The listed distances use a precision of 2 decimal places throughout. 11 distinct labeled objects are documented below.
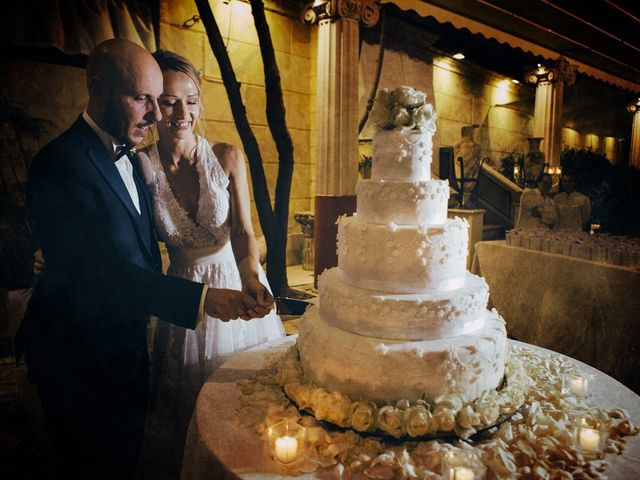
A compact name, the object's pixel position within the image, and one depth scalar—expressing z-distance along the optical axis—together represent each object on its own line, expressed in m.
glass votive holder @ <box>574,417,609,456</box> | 1.71
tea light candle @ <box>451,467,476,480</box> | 1.49
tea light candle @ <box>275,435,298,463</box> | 1.62
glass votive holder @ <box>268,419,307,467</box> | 1.62
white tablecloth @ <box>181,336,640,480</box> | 1.63
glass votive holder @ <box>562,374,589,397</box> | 2.19
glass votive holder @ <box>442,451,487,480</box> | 1.50
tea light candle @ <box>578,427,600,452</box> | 1.71
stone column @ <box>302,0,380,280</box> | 5.73
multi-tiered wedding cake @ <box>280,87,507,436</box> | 1.84
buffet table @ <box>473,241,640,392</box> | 4.22
